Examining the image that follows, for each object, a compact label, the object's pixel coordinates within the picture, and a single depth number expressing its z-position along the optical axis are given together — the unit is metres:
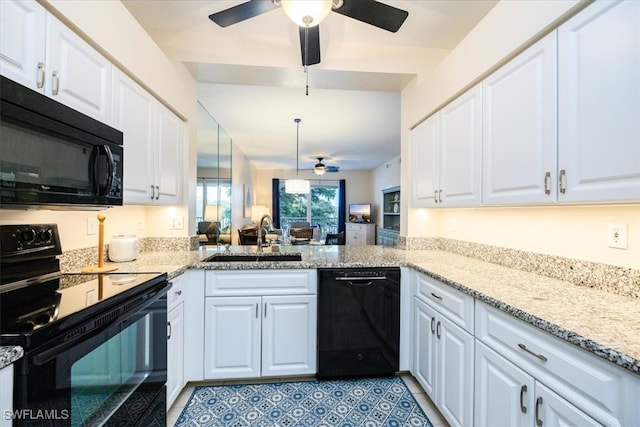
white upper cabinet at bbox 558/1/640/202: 0.97
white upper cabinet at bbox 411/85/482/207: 1.81
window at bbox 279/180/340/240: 8.88
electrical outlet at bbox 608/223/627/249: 1.27
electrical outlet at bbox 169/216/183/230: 2.49
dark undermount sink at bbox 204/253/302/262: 2.42
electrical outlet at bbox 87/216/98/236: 1.80
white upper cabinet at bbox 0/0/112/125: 1.02
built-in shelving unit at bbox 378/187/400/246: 6.70
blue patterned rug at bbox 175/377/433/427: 1.71
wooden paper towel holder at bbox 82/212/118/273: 1.66
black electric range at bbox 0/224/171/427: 0.79
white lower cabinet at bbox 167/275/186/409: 1.72
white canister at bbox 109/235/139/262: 1.94
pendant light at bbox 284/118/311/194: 5.46
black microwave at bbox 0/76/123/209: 0.92
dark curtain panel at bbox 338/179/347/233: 8.88
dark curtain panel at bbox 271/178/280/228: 8.68
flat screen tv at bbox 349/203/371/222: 8.33
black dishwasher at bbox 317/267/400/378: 2.06
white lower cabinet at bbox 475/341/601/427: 0.92
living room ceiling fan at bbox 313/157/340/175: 5.89
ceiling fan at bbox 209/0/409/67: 1.37
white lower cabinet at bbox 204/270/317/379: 2.00
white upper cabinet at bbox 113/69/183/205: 1.67
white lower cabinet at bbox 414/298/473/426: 1.42
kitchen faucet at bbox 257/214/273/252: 2.71
